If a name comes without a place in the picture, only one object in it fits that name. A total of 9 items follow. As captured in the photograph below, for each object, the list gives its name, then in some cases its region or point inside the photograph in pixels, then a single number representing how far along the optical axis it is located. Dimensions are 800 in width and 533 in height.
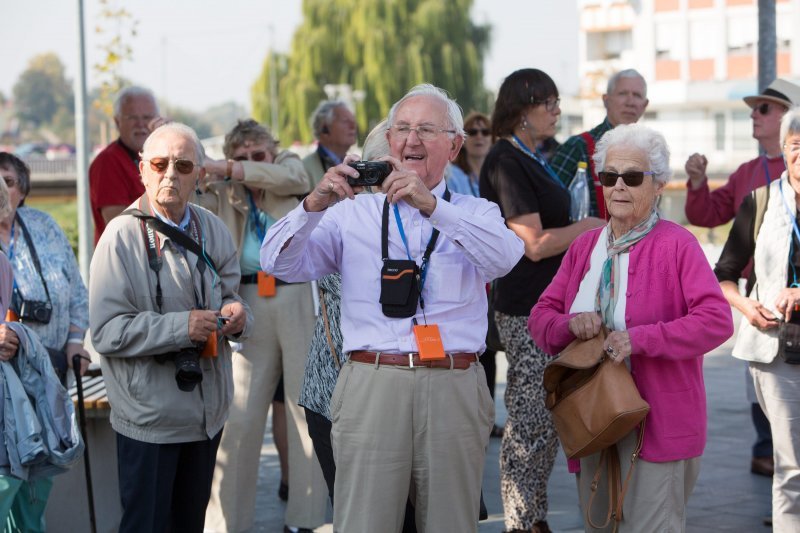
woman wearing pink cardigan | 4.23
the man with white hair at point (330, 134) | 7.36
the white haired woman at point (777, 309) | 5.40
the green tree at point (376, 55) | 51.34
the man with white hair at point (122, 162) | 6.54
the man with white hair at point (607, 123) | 6.22
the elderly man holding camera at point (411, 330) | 3.88
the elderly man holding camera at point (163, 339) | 4.65
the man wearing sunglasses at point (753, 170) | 6.97
